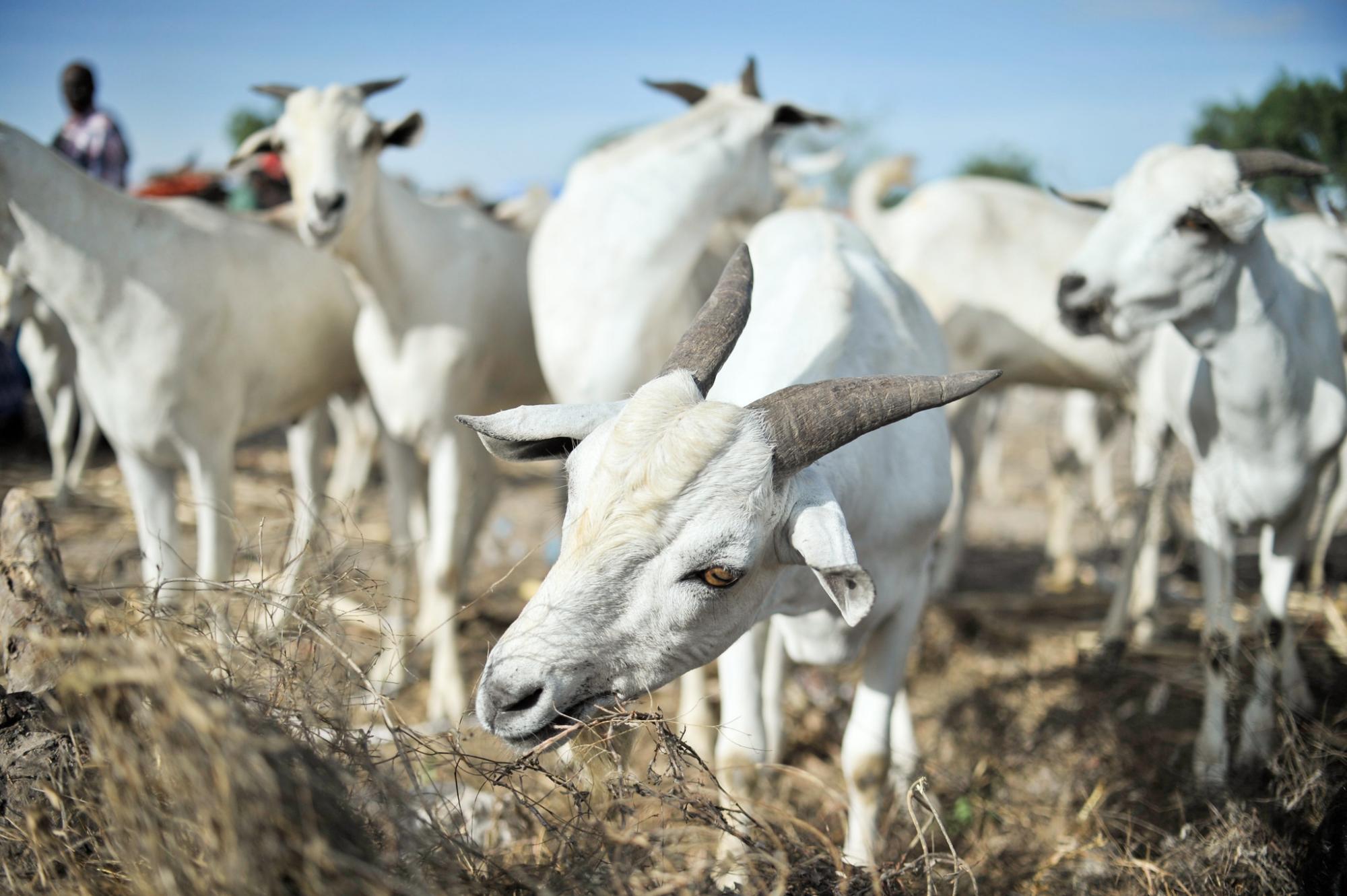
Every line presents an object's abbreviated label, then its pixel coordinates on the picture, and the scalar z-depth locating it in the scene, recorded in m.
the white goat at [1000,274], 6.11
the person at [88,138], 6.43
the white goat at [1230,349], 3.91
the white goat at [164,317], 4.40
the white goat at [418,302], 4.86
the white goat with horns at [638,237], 4.96
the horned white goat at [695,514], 2.35
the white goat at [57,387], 7.78
